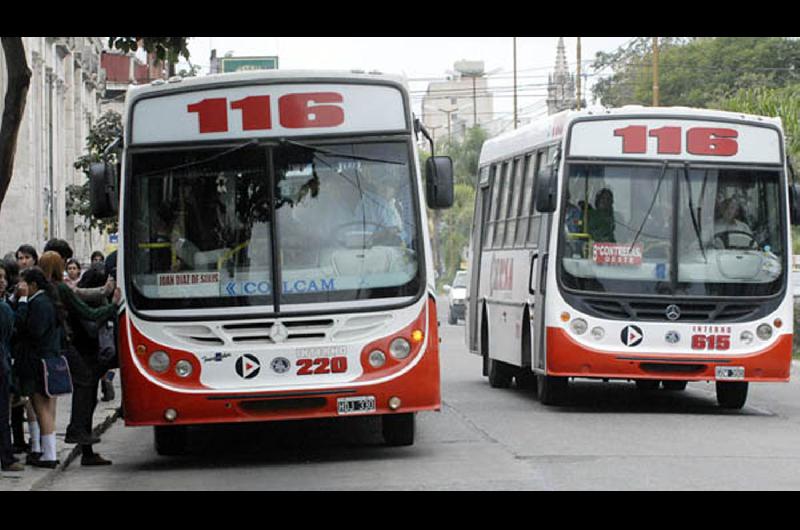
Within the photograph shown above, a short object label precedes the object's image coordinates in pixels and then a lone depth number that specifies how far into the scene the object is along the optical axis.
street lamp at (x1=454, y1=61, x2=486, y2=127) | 184.88
